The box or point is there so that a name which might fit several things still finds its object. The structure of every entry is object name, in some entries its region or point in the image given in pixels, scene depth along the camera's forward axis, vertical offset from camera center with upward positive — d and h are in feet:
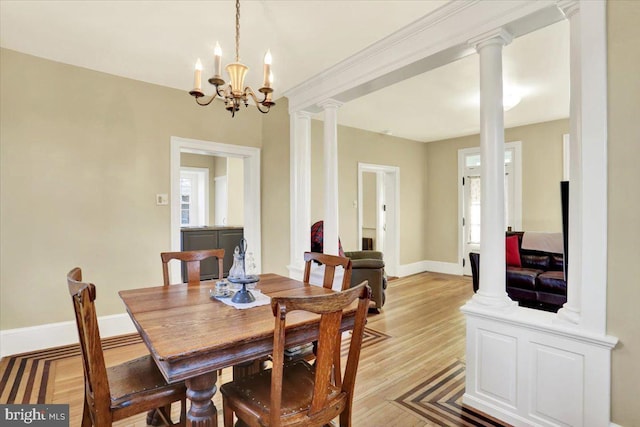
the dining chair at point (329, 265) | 6.91 -1.18
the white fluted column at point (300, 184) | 12.55 +1.10
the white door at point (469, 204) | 20.24 +0.51
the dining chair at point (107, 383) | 4.21 -2.53
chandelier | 5.87 +2.50
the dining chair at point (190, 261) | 7.75 -1.17
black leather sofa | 11.77 -2.57
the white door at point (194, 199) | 27.08 +1.20
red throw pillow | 13.87 -1.73
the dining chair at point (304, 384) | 3.90 -2.54
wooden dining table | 3.96 -1.63
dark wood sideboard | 18.77 -1.64
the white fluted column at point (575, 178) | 5.55 +0.58
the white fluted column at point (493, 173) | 6.70 +0.80
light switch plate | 11.87 +0.52
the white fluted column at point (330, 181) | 11.30 +1.10
